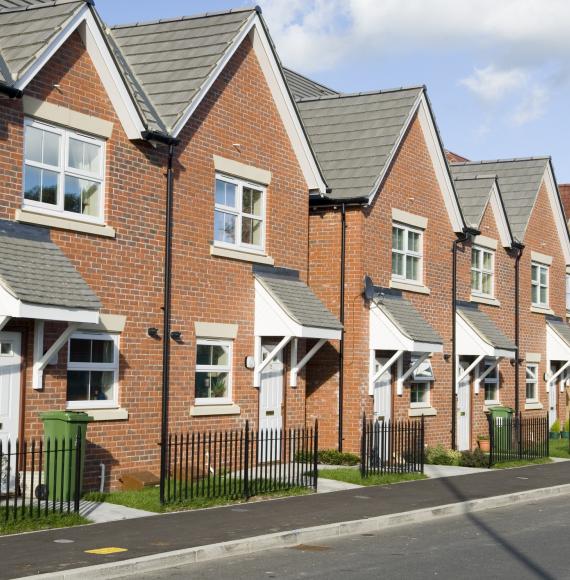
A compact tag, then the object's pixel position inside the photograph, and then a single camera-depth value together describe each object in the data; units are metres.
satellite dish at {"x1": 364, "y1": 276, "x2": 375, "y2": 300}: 21.89
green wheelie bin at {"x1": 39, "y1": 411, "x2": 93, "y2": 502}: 13.63
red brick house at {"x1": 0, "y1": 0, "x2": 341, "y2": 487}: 14.66
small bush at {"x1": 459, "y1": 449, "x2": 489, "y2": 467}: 22.30
